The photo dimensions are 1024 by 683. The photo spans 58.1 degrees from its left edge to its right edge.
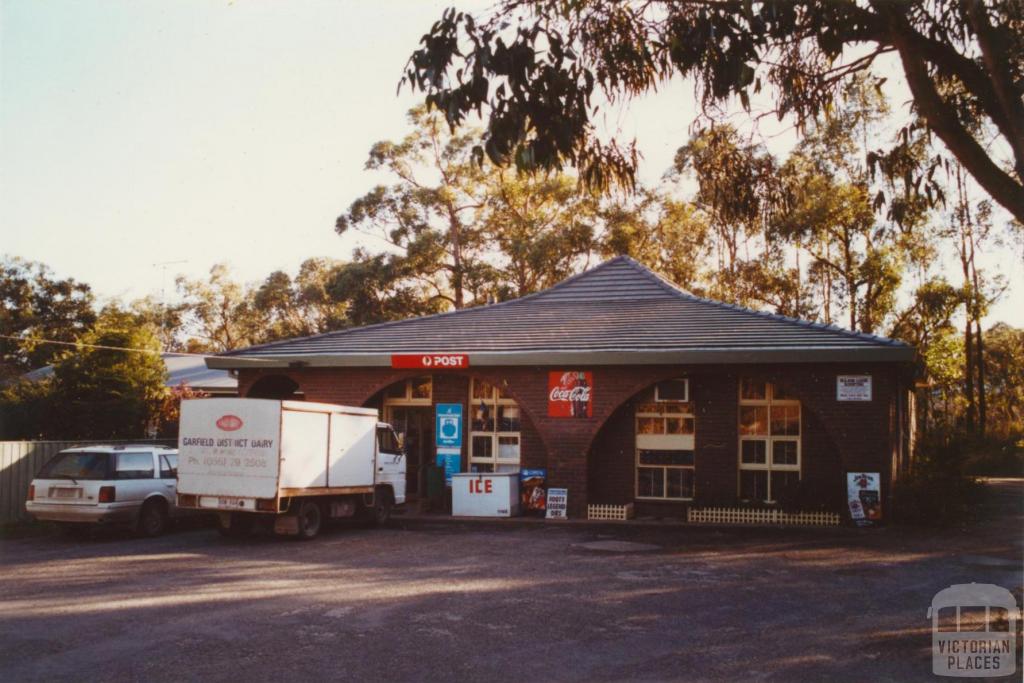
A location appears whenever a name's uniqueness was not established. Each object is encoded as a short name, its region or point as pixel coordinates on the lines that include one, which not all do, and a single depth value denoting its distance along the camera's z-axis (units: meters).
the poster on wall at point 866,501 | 17.55
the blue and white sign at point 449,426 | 21.78
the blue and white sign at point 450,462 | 21.69
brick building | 18.27
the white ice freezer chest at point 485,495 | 19.73
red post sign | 20.58
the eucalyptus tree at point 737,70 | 8.27
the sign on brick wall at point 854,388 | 18.03
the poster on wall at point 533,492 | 20.12
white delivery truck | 14.84
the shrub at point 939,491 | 17.95
